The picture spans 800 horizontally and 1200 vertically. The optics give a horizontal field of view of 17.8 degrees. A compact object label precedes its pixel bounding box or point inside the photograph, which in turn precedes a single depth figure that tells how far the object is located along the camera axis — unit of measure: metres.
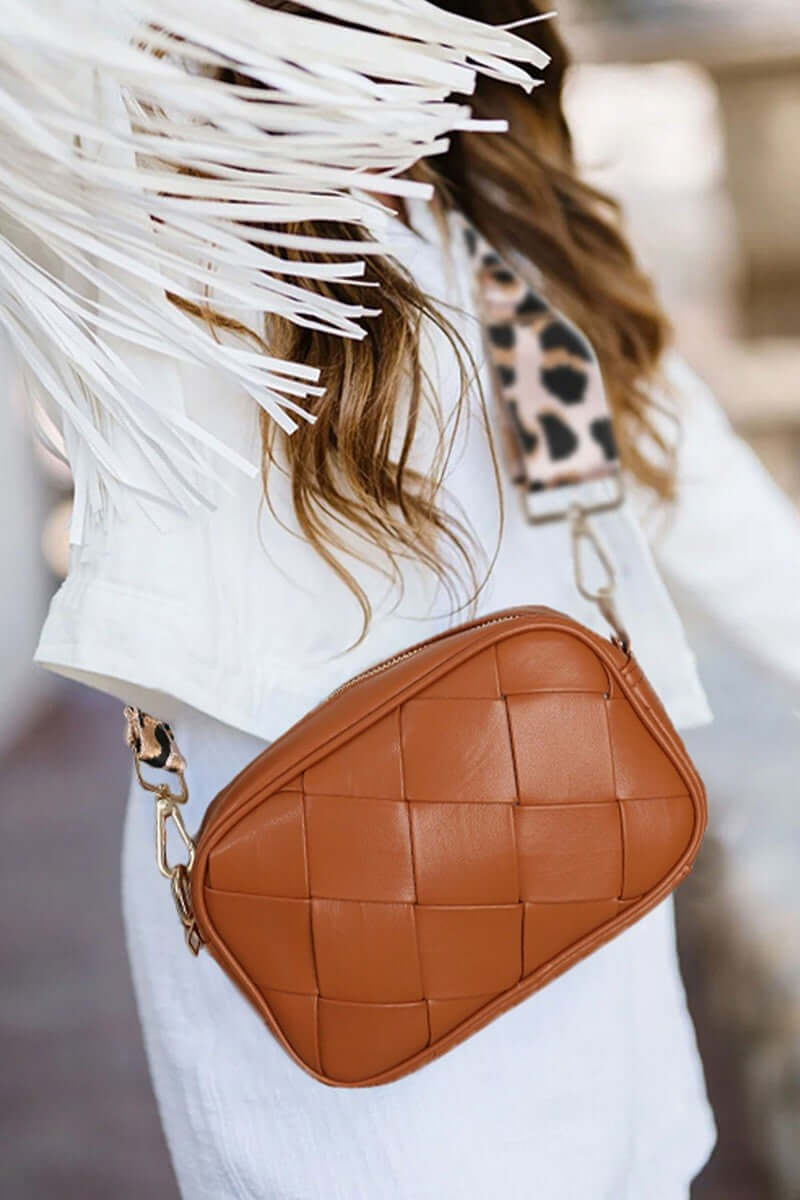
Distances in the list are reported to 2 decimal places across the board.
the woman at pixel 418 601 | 1.08
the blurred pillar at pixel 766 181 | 3.72
